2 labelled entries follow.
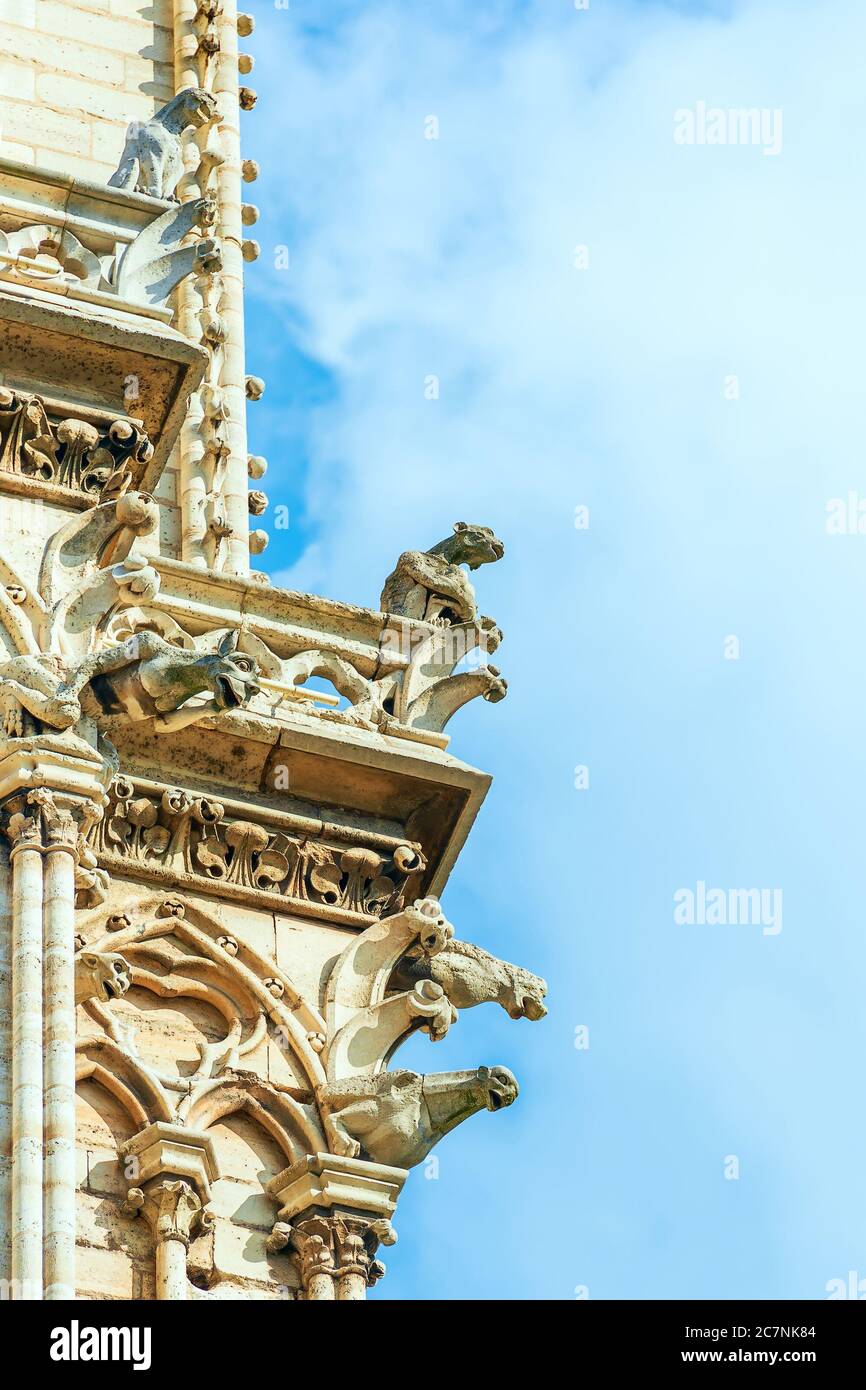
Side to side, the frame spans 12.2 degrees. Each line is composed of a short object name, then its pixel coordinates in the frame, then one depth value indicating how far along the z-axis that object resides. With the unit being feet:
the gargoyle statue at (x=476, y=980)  56.18
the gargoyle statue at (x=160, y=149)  62.13
